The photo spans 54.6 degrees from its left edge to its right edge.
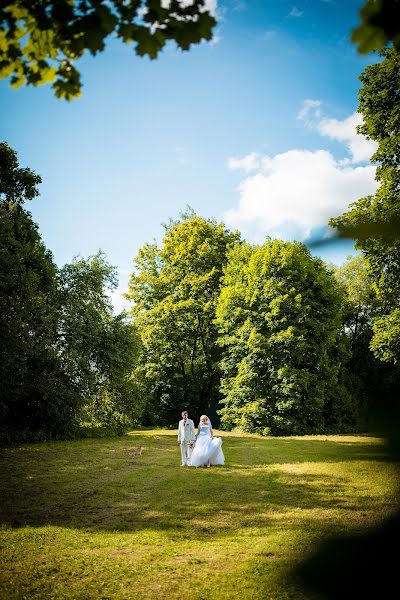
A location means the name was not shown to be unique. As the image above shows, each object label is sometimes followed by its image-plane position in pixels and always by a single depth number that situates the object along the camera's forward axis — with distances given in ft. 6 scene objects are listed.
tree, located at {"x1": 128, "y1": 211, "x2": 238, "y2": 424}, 104.12
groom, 45.32
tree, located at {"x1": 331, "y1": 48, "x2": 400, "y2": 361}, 48.65
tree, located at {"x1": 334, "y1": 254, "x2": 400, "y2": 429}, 114.68
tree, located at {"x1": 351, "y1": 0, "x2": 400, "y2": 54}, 6.35
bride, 44.83
